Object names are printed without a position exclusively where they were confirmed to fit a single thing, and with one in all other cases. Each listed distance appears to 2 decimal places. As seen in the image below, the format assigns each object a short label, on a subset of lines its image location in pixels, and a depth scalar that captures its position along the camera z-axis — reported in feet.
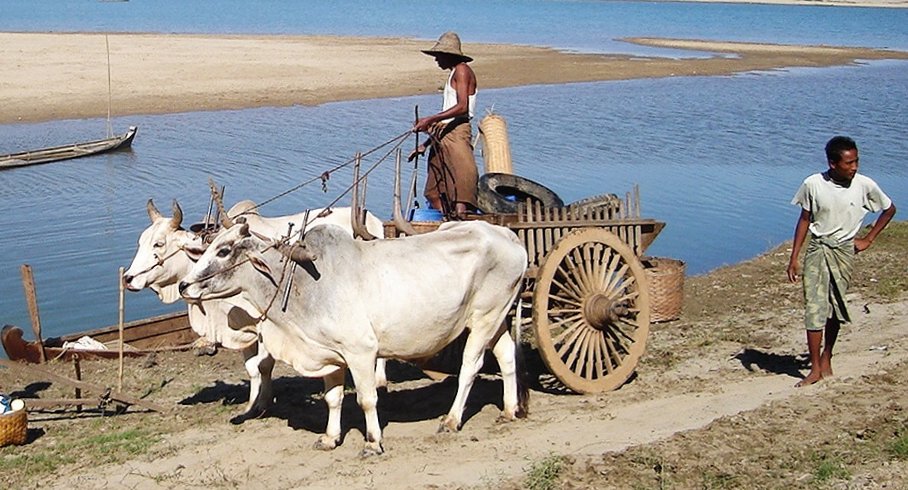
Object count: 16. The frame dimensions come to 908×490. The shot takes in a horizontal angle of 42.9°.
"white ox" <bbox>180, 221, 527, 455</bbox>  24.56
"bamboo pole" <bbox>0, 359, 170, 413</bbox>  26.81
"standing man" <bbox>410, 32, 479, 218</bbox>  30.14
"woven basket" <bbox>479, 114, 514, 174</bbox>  45.03
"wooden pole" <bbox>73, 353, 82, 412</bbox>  29.48
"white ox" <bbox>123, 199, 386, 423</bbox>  27.81
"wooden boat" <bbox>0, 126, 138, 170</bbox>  71.61
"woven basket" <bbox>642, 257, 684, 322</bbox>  36.50
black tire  33.99
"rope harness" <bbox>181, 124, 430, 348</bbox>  24.52
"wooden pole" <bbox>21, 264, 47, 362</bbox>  32.32
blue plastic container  31.32
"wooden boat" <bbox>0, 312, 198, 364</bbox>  33.50
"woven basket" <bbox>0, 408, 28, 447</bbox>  25.96
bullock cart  28.35
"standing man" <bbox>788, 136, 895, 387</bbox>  27.68
